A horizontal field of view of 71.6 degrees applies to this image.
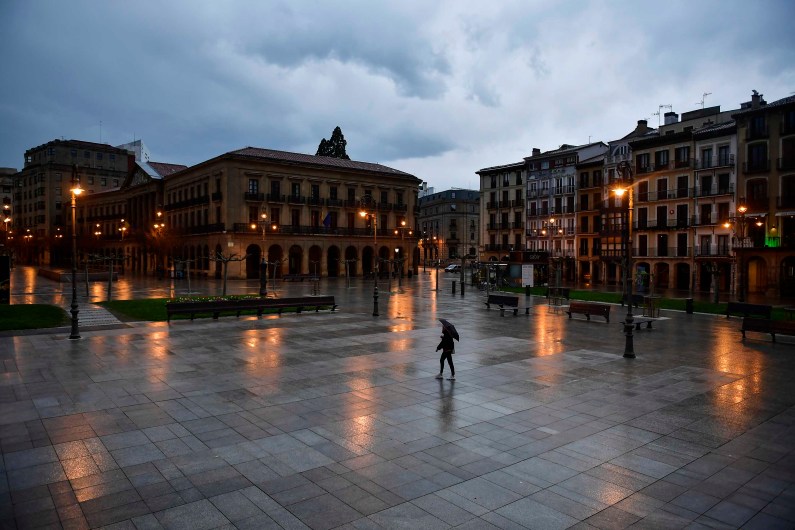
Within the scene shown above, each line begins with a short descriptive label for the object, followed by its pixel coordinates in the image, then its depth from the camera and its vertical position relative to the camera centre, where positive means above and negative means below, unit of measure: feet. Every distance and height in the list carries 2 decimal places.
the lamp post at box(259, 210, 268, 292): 110.52 -1.93
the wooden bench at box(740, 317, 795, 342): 57.98 -6.76
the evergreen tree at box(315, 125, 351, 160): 266.77 +58.53
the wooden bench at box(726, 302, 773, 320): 72.96 -6.18
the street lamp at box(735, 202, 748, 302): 108.58 +8.61
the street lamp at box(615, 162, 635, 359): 52.54 +3.12
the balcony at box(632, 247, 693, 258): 167.53 +3.99
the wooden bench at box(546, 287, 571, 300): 102.42 -5.16
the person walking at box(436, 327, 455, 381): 43.19 -6.29
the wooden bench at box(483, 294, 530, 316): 86.43 -5.74
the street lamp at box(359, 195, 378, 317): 84.34 +15.77
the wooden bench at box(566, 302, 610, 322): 77.23 -6.26
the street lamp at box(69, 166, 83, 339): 59.36 +0.50
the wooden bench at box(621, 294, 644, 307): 94.17 -6.03
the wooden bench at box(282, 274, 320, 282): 171.63 -3.46
